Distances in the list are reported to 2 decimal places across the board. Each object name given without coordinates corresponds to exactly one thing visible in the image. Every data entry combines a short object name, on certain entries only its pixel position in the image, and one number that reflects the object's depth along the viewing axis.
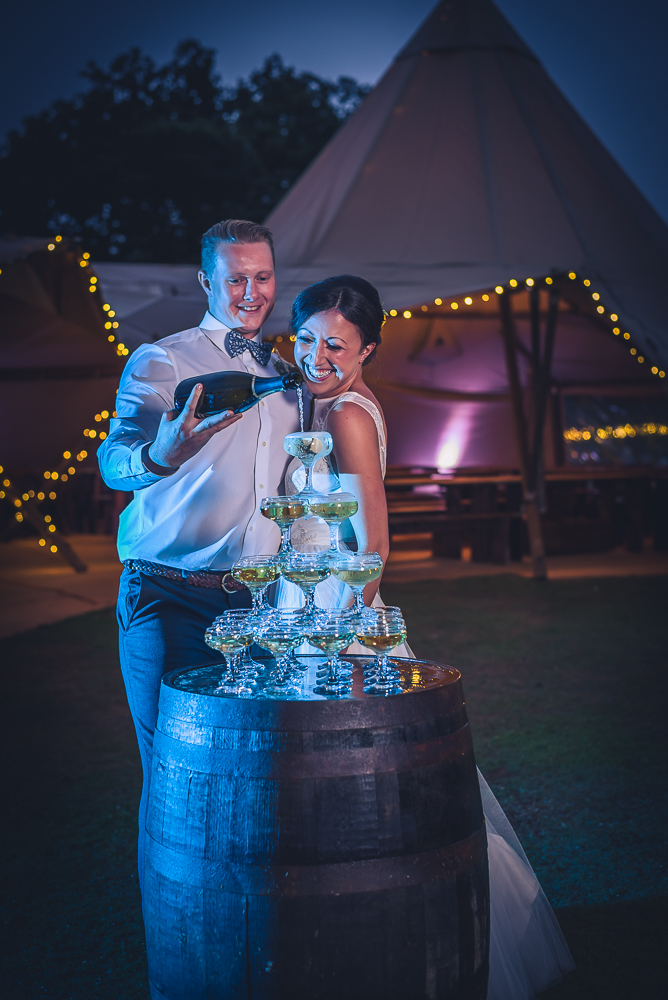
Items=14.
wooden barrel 1.38
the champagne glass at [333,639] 1.55
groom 1.97
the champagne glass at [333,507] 1.62
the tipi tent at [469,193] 8.12
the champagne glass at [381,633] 1.58
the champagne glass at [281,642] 1.60
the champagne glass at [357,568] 1.59
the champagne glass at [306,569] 1.59
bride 1.93
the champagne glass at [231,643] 1.60
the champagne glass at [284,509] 1.62
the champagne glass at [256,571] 1.62
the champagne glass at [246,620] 1.63
